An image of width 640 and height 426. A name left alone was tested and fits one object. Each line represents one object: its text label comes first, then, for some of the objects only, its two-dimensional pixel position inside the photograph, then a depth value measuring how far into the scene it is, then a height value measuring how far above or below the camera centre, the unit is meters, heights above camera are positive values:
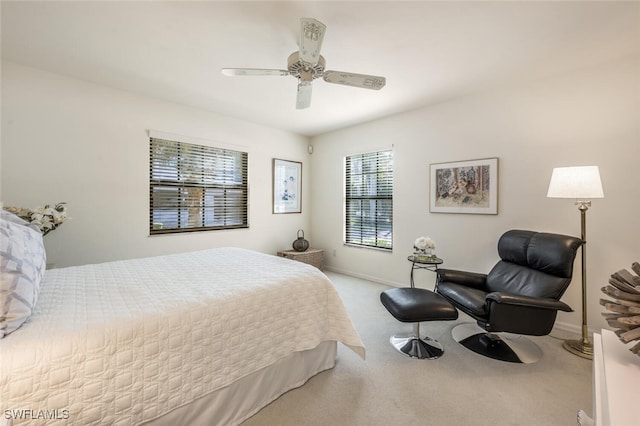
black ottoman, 2.12 -0.81
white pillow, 1.08 -0.30
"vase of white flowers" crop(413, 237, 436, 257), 3.26 -0.42
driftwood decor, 0.82 -0.30
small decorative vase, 4.78 -0.60
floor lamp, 2.20 +0.18
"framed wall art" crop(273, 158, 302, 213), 4.85 +0.46
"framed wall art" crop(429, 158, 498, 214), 3.17 +0.32
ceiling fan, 1.83 +1.11
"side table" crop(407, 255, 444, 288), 3.18 -0.58
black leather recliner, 2.07 -0.70
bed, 1.01 -0.64
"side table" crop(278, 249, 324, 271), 4.49 -0.77
